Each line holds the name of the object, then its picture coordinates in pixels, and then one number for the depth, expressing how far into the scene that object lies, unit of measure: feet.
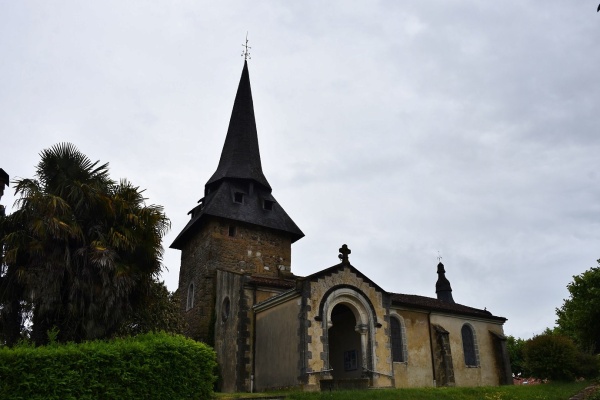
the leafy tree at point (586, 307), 87.86
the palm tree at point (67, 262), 50.47
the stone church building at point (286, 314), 63.46
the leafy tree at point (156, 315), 59.21
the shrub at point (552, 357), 65.21
